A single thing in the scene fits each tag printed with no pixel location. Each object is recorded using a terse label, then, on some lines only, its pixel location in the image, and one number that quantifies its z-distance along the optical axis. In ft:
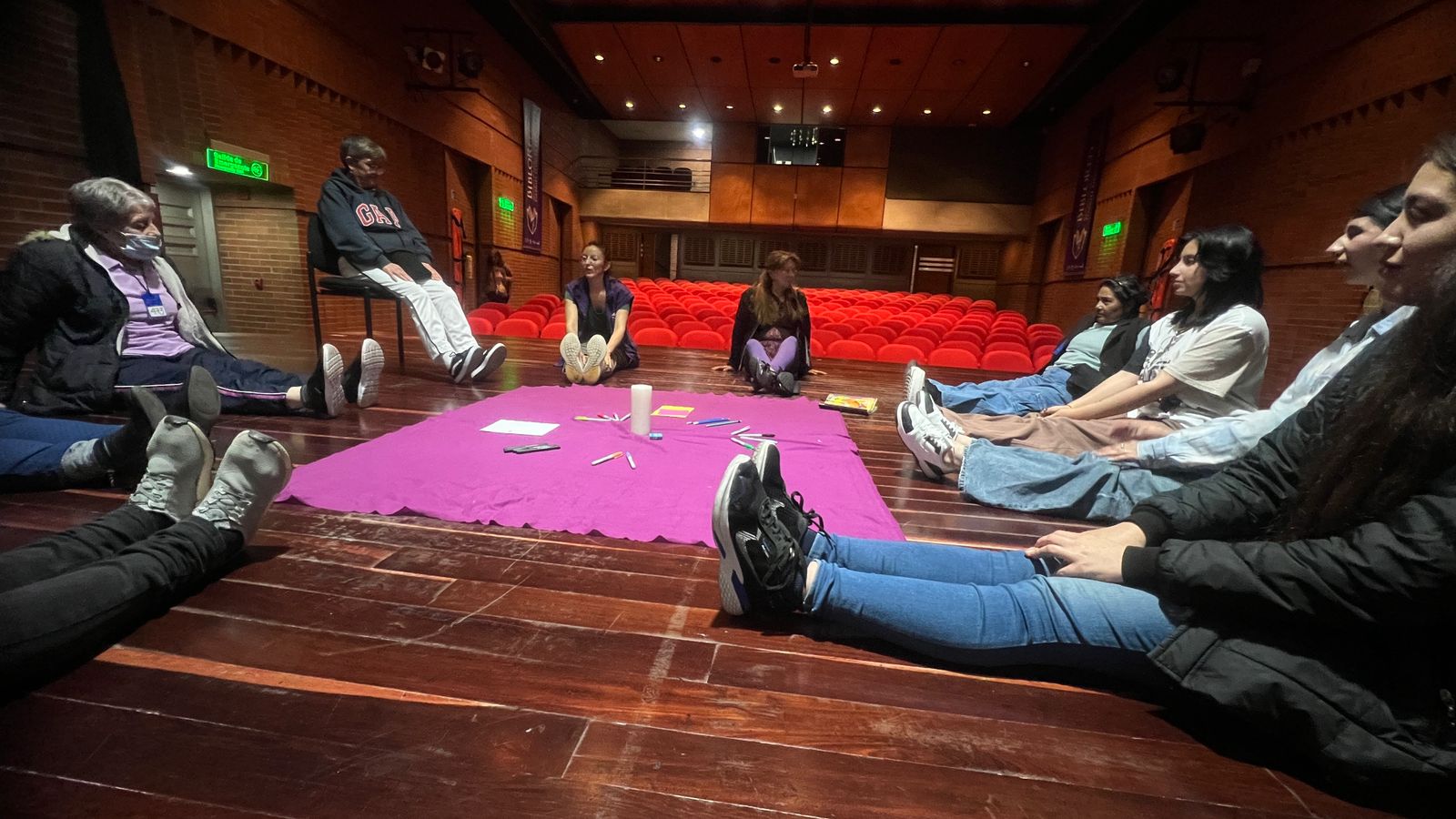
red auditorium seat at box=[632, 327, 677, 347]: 19.11
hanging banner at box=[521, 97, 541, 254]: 32.89
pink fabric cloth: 5.75
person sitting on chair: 10.65
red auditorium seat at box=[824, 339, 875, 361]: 18.30
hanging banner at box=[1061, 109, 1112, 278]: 29.55
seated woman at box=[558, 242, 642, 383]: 11.96
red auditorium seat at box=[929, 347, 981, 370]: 17.13
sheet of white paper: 8.39
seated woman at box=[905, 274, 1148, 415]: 9.39
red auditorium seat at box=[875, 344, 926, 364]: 17.99
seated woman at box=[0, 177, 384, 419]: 6.57
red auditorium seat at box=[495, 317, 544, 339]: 19.71
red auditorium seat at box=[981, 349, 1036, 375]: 17.11
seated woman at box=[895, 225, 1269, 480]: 6.24
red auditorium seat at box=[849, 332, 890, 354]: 18.60
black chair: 10.80
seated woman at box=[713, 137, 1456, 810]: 2.61
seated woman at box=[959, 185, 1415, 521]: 4.97
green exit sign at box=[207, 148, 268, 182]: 15.43
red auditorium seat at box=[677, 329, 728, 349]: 18.80
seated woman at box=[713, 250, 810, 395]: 12.38
